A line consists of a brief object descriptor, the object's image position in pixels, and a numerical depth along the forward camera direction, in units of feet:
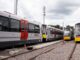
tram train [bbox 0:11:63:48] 25.70
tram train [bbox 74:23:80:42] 50.43
